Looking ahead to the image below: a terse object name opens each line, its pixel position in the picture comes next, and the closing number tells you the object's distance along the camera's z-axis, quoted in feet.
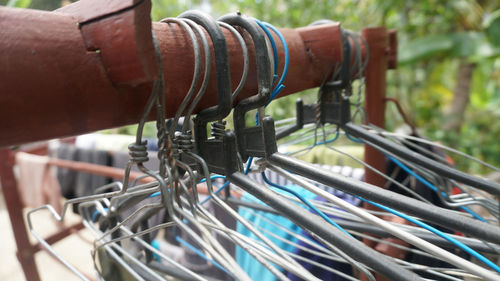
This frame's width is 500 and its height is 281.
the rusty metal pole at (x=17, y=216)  2.15
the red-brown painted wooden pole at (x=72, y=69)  0.46
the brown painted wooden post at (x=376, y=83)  1.87
